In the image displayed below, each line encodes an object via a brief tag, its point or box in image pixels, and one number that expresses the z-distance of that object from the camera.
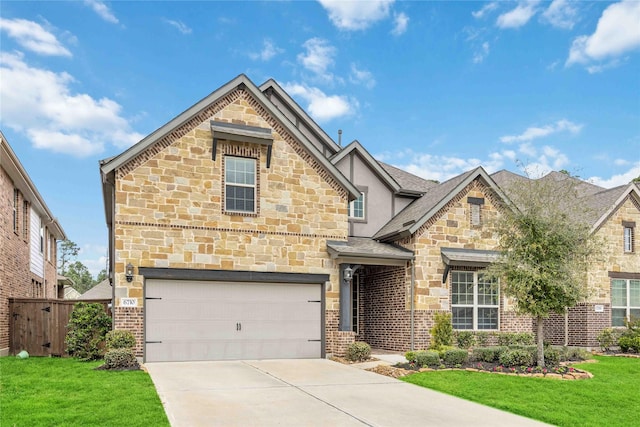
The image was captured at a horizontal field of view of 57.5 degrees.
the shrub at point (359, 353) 16.27
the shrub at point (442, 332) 17.95
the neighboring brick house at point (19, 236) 17.80
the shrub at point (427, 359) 14.94
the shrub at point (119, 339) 14.85
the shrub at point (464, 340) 18.47
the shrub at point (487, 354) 15.83
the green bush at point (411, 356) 15.10
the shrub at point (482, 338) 18.77
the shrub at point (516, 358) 15.02
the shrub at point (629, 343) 20.11
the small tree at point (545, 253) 14.91
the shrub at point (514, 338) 19.07
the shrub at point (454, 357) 15.20
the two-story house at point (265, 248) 15.91
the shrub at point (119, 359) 13.98
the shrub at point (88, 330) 16.14
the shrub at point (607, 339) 21.02
